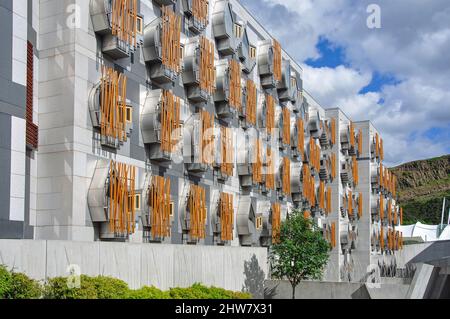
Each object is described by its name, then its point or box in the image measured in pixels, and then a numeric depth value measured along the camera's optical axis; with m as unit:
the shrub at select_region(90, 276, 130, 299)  17.18
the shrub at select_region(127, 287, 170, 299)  18.27
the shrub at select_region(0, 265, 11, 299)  14.43
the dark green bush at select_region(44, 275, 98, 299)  16.31
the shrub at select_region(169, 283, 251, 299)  21.23
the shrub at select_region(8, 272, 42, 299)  15.10
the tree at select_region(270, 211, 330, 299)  35.38
